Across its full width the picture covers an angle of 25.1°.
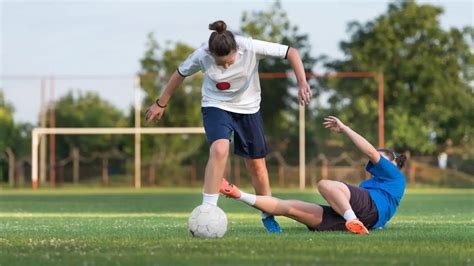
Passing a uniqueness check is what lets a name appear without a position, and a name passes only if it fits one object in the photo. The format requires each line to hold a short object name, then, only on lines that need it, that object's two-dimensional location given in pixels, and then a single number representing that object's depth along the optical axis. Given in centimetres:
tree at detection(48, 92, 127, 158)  4109
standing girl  870
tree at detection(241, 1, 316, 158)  4234
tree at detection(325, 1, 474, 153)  4966
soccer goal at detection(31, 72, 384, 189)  3735
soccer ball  832
